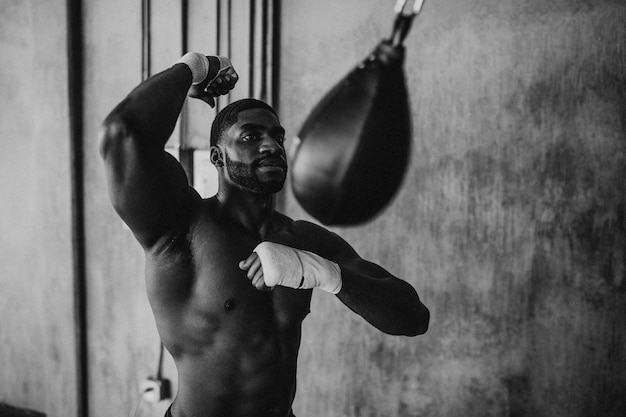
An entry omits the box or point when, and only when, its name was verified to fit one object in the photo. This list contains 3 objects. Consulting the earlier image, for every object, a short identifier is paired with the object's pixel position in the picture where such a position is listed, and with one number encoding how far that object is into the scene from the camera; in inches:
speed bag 32.3
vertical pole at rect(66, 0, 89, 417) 91.4
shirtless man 42.7
